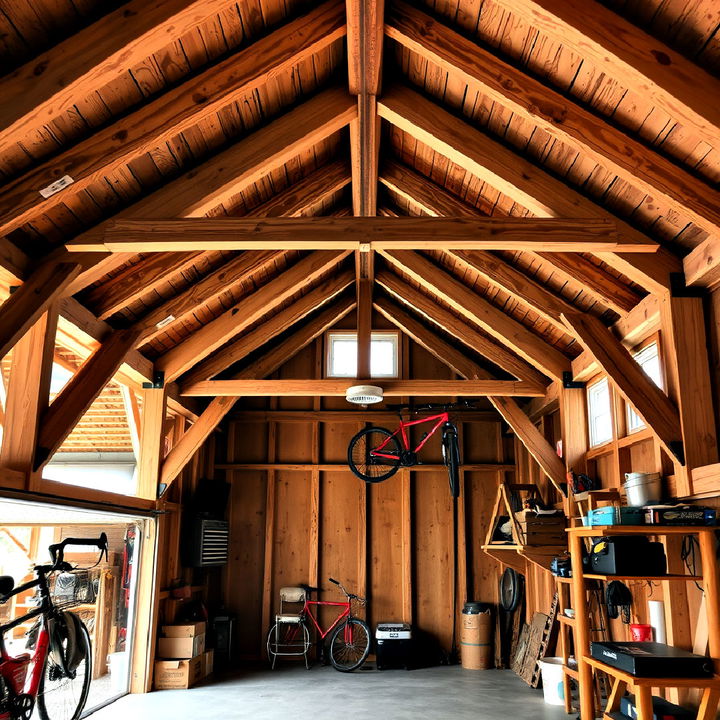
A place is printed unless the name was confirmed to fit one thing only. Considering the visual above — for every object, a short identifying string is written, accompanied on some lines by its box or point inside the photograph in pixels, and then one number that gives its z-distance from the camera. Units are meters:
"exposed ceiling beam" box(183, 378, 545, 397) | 8.51
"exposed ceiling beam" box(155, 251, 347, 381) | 8.19
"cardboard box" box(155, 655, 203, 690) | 7.96
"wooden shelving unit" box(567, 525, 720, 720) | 4.29
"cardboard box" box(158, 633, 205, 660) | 8.14
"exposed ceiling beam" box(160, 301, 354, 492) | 8.37
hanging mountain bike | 8.90
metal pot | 5.50
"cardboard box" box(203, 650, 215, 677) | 8.72
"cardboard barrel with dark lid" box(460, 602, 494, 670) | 9.28
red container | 5.81
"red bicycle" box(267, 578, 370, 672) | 9.46
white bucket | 7.09
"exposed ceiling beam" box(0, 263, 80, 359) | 4.92
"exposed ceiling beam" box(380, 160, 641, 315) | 6.30
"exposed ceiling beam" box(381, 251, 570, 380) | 8.04
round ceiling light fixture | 8.13
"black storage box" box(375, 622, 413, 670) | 9.27
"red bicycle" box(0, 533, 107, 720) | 4.90
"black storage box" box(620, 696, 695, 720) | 4.43
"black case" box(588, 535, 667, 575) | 4.72
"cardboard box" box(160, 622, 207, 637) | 8.16
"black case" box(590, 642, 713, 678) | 4.35
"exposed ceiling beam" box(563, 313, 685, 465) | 5.40
